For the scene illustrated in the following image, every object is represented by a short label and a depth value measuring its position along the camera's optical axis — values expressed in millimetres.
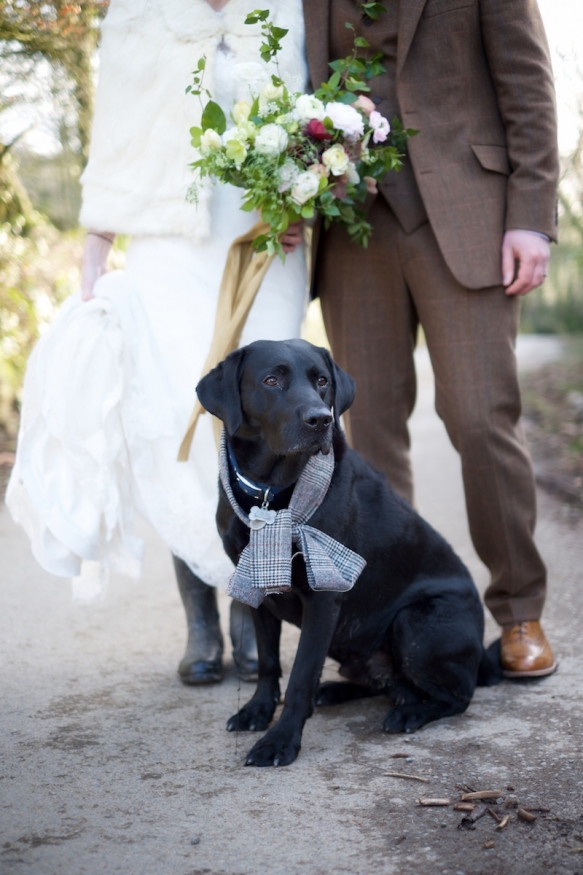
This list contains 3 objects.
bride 2945
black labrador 2432
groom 2910
